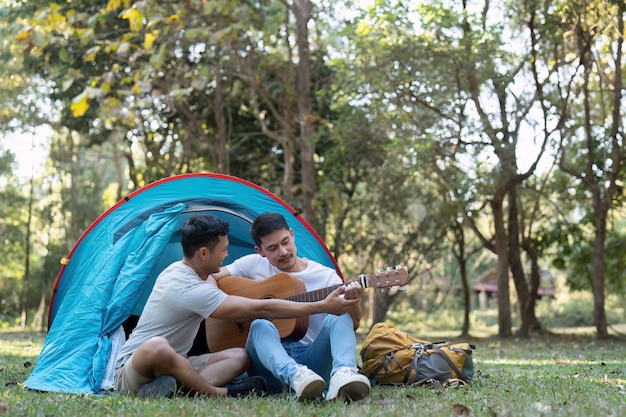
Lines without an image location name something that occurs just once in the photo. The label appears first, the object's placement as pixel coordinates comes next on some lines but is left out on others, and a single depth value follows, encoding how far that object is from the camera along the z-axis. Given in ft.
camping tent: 15.60
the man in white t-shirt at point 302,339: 12.15
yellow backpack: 15.06
